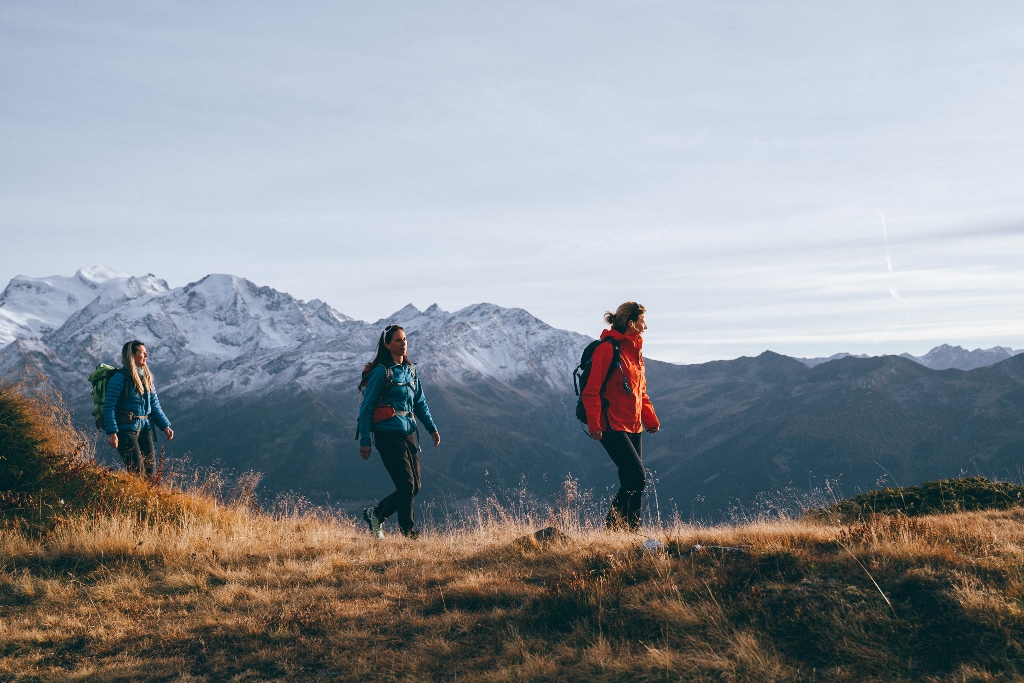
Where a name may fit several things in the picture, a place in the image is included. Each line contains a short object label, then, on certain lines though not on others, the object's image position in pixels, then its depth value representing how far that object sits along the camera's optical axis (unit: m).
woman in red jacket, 7.57
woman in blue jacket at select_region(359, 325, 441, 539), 8.38
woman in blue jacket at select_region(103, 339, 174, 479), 9.40
